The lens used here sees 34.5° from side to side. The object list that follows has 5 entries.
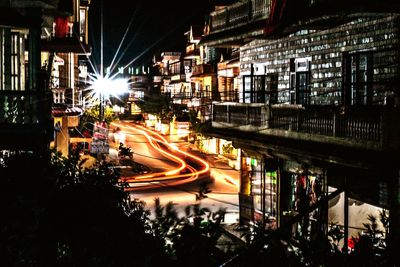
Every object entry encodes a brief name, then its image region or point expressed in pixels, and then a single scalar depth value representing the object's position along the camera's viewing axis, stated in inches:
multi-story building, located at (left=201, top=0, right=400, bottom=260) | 585.0
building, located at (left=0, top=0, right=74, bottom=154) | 574.6
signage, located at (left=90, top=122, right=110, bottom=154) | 1403.8
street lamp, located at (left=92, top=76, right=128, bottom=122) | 1610.5
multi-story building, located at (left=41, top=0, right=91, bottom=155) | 1003.3
